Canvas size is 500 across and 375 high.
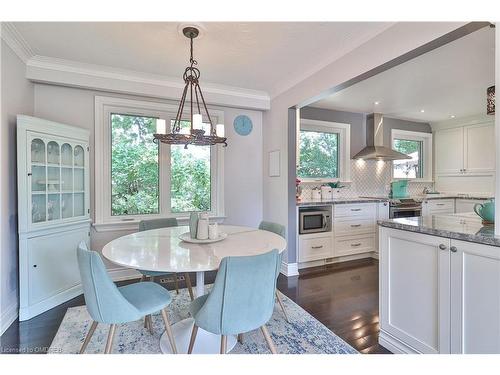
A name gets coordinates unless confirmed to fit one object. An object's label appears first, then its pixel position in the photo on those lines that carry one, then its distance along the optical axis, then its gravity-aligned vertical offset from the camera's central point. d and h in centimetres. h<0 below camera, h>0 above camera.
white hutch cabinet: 223 -22
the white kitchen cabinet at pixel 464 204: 457 -33
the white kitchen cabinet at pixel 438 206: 445 -36
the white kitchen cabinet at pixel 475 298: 127 -58
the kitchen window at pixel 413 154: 509 +66
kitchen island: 130 -58
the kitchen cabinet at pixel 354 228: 374 -63
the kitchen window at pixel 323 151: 429 +59
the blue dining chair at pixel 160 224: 249 -40
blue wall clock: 368 +87
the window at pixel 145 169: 303 +21
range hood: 438 +73
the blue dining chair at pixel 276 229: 222 -40
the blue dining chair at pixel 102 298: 139 -62
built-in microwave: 352 -47
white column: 129 +21
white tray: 190 -40
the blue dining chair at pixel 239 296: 130 -57
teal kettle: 163 -16
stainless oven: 407 -35
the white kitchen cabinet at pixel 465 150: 466 +68
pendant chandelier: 185 +39
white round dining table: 143 -42
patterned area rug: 181 -114
